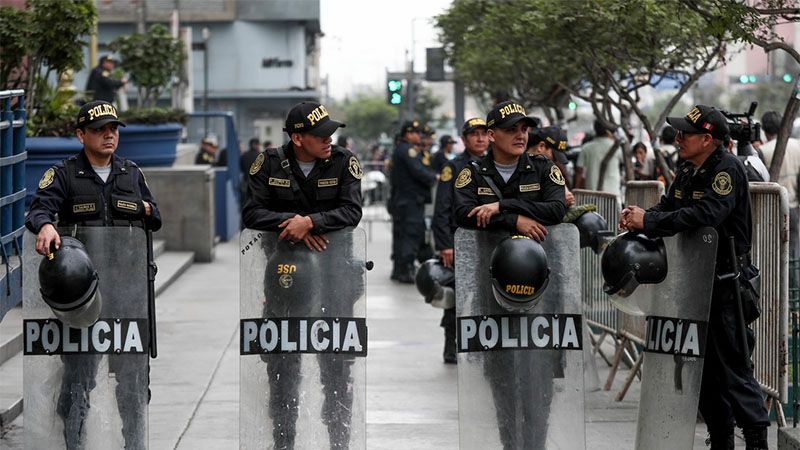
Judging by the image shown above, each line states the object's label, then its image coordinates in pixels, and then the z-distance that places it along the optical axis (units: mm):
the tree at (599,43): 12852
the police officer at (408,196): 17016
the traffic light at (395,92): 27641
